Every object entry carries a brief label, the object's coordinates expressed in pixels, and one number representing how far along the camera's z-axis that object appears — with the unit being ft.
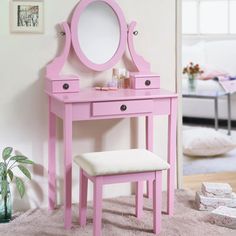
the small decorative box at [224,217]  9.91
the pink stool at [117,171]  8.98
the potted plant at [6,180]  10.01
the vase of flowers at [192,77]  18.45
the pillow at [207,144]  15.84
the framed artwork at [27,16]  10.45
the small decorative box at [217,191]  10.99
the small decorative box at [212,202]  10.82
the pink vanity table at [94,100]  9.74
